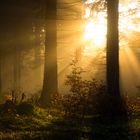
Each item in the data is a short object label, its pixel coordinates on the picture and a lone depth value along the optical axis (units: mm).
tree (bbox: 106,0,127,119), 18125
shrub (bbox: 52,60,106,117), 16156
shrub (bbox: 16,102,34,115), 15686
